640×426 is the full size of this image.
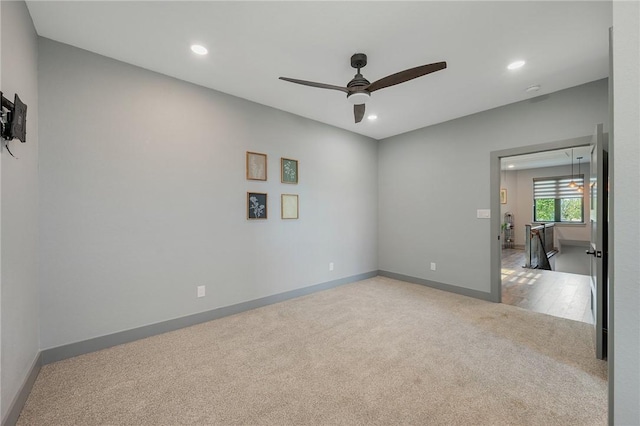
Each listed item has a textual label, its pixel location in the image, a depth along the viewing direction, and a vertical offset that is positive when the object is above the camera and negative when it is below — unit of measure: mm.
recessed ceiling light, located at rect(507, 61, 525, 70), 2504 +1438
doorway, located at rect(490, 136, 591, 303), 3596 -182
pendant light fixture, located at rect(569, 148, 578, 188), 7543 +775
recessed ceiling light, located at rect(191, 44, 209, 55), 2273 +1457
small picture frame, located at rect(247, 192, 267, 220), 3363 +91
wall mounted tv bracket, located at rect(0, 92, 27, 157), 1464 +554
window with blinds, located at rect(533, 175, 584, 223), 8094 +371
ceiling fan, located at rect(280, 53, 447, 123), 2027 +1092
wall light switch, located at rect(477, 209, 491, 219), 3687 -42
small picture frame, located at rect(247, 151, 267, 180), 3367 +611
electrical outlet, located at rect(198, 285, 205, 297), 2961 -899
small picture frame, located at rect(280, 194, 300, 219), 3718 +85
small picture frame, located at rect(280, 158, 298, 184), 3711 +605
